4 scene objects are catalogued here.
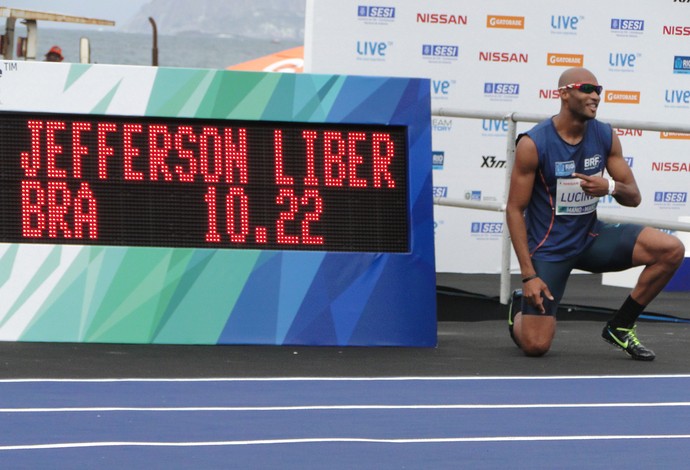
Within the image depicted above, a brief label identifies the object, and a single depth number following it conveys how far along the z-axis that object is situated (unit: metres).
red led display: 16.94
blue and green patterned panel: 16.97
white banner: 29.34
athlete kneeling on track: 17.04
